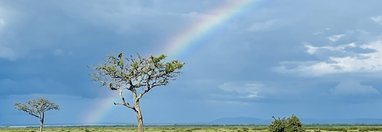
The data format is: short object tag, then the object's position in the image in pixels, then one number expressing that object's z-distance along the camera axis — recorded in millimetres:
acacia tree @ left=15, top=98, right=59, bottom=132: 92938
